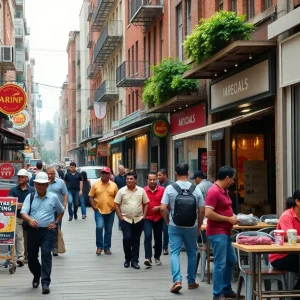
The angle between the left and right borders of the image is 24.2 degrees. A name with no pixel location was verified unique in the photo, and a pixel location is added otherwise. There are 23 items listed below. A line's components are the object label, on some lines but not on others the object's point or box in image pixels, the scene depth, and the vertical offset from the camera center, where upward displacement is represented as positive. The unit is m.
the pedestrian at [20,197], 12.89 -0.47
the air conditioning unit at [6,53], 36.31 +6.16
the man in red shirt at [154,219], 13.14 -0.92
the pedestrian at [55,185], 14.86 -0.30
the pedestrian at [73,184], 23.31 -0.43
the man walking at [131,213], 13.00 -0.79
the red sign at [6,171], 20.88 +0.02
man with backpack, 10.26 -0.70
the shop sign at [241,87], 16.17 +2.13
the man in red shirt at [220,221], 9.19 -0.68
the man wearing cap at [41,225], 10.41 -0.79
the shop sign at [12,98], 25.95 +2.73
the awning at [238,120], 15.00 +1.08
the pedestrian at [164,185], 14.81 -0.32
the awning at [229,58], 15.44 +2.72
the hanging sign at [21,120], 41.81 +3.10
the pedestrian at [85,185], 27.25 -0.55
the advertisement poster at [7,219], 12.33 -0.84
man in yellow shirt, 14.84 -0.75
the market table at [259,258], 8.07 -1.05
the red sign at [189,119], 22.67 +1.81
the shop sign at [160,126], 28.25 +1.77
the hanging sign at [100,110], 51.53 +4.49
